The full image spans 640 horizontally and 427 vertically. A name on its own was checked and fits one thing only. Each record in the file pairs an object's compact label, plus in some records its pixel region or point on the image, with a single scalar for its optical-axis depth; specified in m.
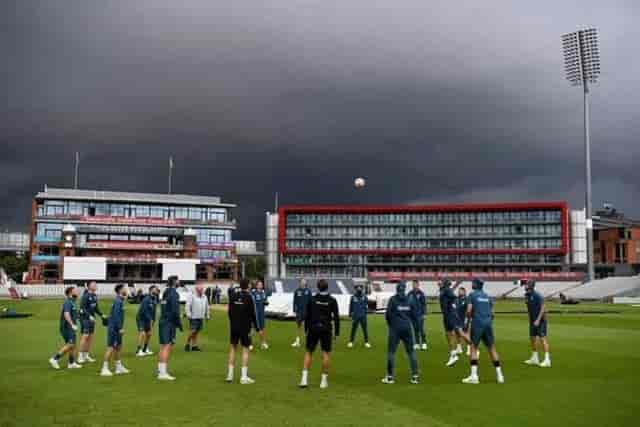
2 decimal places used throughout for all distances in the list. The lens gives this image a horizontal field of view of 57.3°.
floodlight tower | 79.44
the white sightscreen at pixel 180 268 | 105.00
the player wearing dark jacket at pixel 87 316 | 16.12
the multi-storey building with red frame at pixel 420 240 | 120.31
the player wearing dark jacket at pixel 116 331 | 14.39
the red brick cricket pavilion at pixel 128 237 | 105.38
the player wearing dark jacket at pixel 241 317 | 13.12
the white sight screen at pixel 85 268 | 95.75
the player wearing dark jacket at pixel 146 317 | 17.84
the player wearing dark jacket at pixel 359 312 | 21.29
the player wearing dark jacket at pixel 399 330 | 13.10
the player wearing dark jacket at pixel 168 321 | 13.71
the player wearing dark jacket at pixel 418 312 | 19.22
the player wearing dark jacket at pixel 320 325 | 12.48
